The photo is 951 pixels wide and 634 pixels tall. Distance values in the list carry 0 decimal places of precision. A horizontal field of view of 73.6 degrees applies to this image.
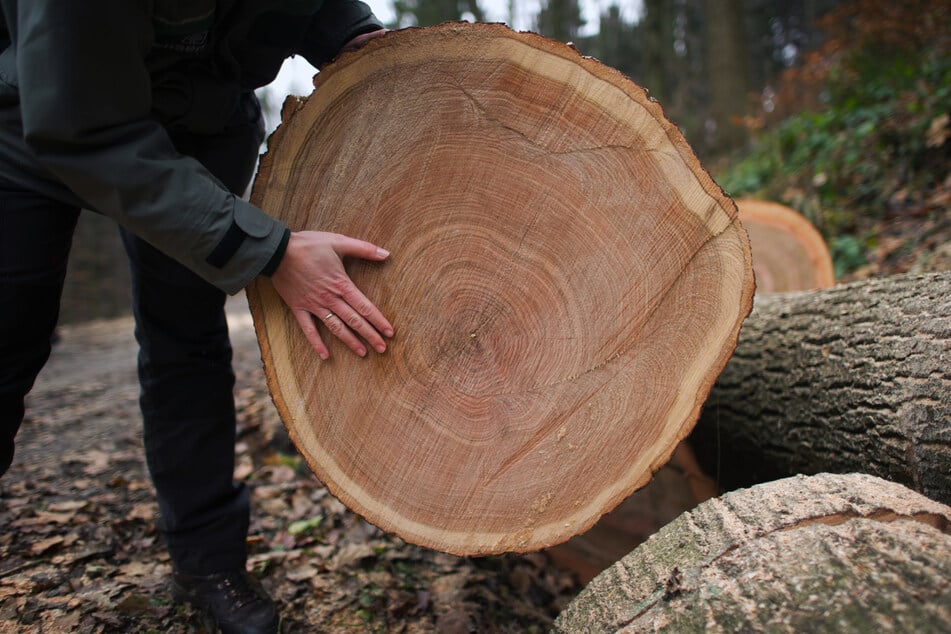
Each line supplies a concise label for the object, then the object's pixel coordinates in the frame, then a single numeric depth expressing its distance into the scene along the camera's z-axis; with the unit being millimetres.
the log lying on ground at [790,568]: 992
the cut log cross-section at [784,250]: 3410
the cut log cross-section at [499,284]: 1454
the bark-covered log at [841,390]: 1546
